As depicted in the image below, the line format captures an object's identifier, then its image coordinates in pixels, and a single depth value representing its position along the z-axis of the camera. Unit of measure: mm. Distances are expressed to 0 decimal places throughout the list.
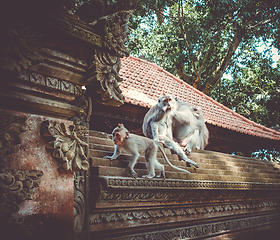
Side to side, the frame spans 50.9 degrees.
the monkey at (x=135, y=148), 3666
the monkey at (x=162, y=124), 4703
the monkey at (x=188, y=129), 5762
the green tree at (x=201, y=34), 11024
